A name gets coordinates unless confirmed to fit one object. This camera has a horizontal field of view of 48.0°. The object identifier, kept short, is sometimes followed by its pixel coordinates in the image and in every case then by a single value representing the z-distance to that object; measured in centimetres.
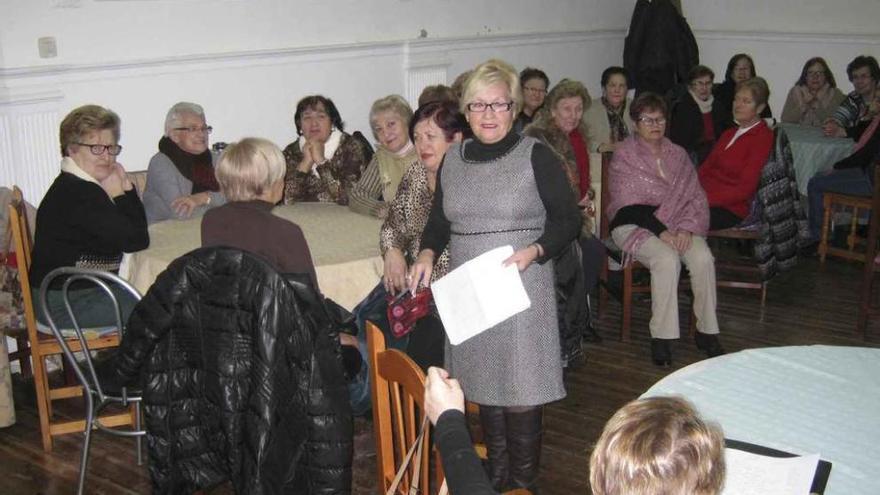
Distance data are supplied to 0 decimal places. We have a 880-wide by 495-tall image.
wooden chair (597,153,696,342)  459
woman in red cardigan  480
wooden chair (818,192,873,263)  558
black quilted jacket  248
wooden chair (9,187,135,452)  331
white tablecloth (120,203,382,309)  343
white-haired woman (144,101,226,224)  418
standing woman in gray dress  267
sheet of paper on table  174
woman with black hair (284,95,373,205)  447
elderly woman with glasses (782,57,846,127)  683
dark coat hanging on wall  807
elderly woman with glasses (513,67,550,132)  586
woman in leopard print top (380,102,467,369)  313
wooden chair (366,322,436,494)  183
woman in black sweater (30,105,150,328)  341
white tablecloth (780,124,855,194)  610
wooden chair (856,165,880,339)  434
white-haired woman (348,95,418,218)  414
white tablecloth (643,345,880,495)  193
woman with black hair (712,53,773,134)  721
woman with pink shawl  435
